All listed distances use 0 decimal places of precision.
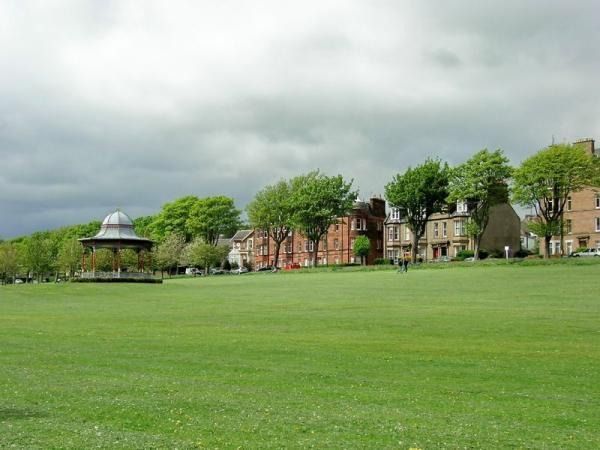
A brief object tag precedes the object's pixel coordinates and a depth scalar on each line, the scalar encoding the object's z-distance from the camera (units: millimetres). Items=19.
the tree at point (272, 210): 137625
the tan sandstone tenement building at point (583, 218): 103188
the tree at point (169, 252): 138625
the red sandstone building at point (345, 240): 142125
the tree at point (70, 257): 127500
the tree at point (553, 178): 85938
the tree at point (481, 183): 96625
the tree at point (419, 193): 106188
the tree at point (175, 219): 163125
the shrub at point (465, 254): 106438
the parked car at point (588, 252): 89650
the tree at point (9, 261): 134500
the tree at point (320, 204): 117875
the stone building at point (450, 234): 119125
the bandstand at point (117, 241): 81188
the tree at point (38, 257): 134250
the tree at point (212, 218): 155500
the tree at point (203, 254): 140125
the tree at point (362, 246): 130000
